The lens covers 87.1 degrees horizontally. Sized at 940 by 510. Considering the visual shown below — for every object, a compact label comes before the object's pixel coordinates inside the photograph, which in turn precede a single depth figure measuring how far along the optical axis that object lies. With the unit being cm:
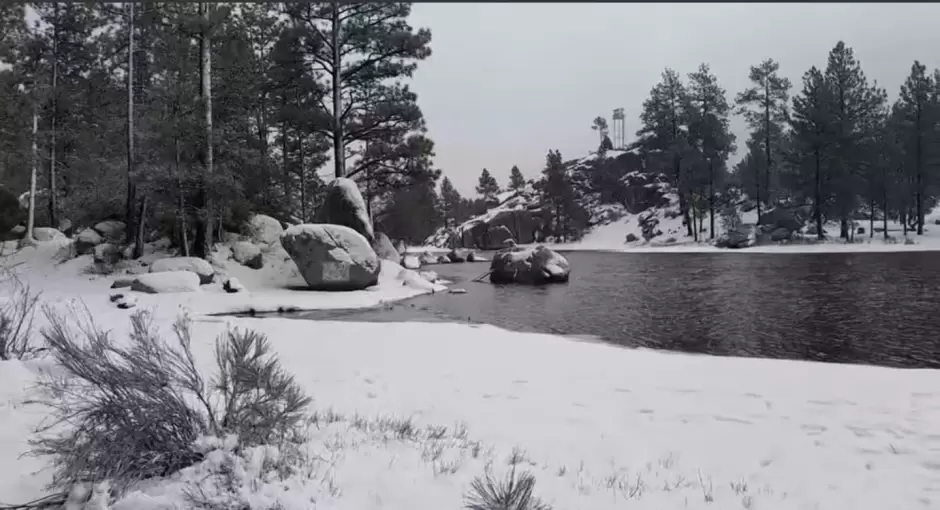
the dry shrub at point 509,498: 249
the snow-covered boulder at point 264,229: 1920
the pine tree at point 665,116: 6657
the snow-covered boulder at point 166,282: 1269
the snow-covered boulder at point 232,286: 1402
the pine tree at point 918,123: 4066
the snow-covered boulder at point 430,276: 2192
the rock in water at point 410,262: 2734
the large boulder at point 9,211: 2073
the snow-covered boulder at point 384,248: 2304
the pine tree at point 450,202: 8830
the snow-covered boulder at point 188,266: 1438
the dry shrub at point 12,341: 497
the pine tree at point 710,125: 5166
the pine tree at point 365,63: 2028
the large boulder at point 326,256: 1566
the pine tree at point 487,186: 9412
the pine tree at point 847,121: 3972
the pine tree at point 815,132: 4006
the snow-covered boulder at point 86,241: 1717
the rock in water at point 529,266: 2152
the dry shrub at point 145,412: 280
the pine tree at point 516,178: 8931
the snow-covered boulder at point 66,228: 2523
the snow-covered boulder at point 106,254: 1606
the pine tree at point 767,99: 5325
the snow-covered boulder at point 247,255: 1738
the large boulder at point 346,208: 1919
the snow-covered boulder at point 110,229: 1805
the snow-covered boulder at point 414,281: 1836
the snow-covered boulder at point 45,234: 2164
